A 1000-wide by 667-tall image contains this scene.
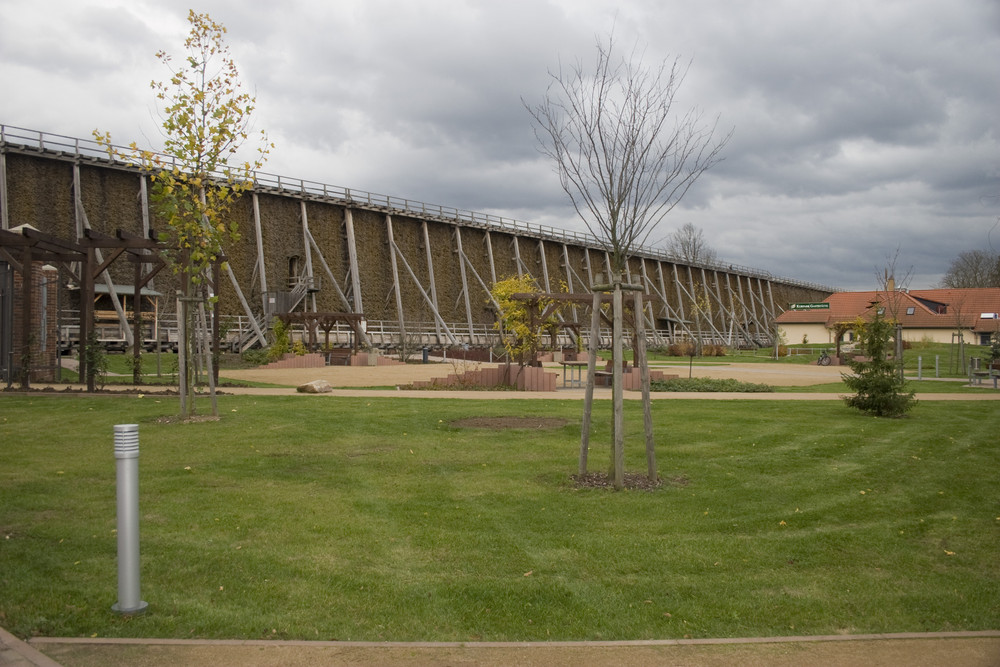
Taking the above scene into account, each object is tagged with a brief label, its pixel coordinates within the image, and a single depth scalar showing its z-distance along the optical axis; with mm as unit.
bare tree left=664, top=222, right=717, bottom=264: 78612
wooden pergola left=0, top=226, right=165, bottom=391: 15047
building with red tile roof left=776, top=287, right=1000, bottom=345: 59125
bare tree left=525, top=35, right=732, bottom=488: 8148
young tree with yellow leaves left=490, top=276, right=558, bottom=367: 20703
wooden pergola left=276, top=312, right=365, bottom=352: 33781
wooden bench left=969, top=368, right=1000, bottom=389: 23047
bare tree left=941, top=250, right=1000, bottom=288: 71125
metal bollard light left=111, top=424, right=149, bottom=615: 4180
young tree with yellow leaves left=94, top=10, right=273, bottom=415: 11586
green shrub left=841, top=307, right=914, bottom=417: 13555
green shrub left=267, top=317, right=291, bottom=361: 32309
